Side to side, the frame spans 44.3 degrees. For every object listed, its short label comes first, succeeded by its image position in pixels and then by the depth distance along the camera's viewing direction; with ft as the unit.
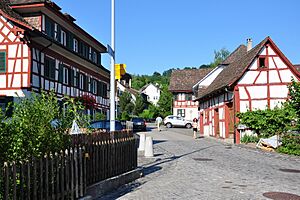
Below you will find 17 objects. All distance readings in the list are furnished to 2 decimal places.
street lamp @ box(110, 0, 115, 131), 33.44
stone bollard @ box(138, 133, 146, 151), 59.70
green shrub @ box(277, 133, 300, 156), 59.71
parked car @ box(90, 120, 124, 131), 67.72
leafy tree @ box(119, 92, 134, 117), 265.13
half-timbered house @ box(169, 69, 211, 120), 209.87
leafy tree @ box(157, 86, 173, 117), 259.60
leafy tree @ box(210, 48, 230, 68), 312.01
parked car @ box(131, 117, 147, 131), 132.16
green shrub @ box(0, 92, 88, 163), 18.79
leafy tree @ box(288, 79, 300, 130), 64.17
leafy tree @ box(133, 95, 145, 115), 272.04
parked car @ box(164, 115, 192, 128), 166.50
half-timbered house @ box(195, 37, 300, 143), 80.69
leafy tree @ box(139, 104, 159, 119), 265.26
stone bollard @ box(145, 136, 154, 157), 50.01
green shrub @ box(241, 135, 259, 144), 74.43
